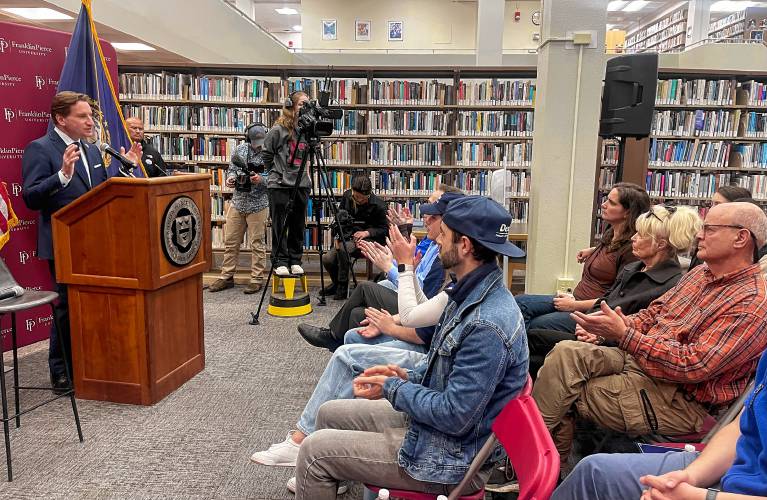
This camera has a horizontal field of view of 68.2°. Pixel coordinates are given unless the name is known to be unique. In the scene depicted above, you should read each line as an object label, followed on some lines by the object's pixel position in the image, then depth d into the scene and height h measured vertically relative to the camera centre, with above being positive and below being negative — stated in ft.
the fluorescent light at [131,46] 25.19 +4.57
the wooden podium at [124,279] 9.43 -2.24
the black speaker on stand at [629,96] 13.20 +1.57
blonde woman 8.39 -1.35
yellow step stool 15.72 -4.10
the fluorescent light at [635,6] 42.60 +11.92
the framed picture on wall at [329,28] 42.78 +9.33
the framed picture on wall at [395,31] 42.78 +9.27
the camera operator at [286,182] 16.24 -0.87
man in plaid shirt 6.22 -2.18
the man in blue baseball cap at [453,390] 4.88 -2.11
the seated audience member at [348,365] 7.79 -2.87
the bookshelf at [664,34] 39.37 +9.93
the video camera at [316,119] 14.55 +0.85
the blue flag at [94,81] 11.99 +1.42
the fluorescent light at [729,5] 38.07 +10.80
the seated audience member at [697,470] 4.36 -2.53
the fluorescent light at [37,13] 20.04 +4.76
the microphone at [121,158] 9.46 -0.19
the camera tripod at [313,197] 14.88 -1.30
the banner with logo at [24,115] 11.51 +0.59
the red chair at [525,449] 4.00 -2.17
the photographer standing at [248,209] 17.33 -1.84
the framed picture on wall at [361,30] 42.83 +9.25
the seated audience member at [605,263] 10.02 -1.83
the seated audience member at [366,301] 9.21 -2.64
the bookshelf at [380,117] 19.63 +1.24
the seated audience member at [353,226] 17.21 -2.20
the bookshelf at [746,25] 32.12 +8.22
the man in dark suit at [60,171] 9.70 -0.46
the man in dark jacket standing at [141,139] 16.79 +0.25
